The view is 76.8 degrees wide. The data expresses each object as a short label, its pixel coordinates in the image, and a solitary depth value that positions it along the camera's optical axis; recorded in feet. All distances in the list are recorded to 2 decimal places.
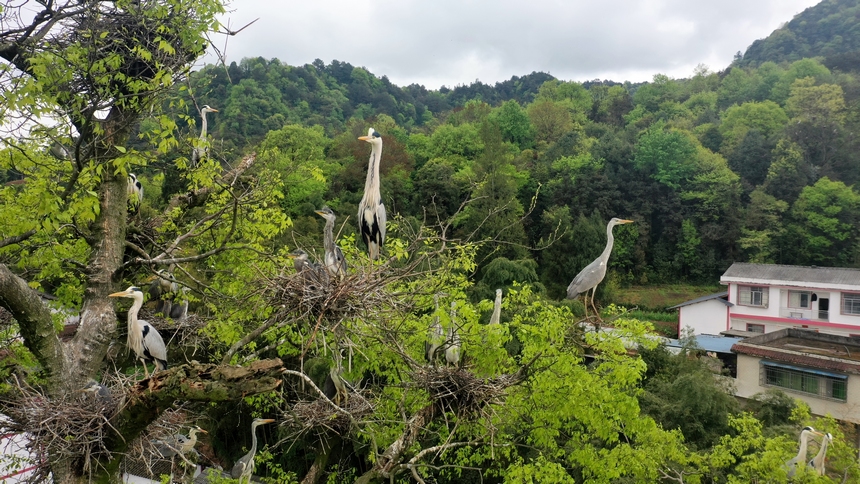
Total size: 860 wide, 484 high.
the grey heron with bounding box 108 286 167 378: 15.80
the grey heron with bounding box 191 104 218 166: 20.58
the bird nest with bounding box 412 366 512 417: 14.39
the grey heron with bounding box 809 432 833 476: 20.81
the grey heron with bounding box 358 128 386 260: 16.63
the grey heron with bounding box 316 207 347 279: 15.26
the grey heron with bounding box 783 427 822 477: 20.96
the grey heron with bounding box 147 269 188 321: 20.18
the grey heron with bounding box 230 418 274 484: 23.96
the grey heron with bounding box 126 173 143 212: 18.02
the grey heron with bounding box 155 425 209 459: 21.89
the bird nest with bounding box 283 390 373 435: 16.16
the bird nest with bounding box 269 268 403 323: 11.43
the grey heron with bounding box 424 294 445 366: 19.45
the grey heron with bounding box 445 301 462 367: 20.08
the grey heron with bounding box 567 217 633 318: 23.66
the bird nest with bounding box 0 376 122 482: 10.56
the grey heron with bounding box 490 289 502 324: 21.54
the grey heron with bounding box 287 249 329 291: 11.91
